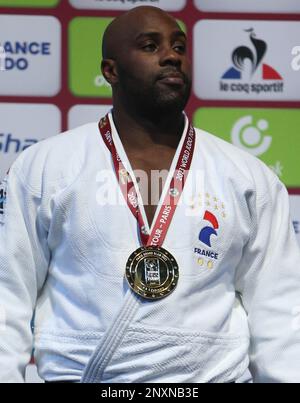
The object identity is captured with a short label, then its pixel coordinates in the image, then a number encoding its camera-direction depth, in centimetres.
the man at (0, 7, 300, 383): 468
